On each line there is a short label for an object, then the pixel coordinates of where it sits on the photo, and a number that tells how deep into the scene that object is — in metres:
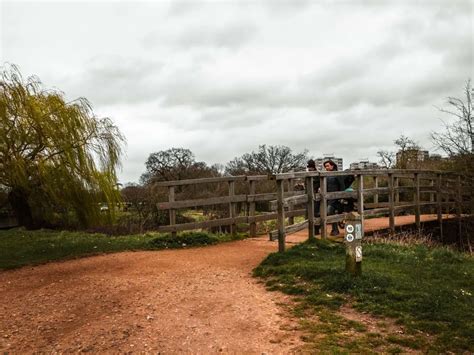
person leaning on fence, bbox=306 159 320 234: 11.79
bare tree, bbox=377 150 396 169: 41.04
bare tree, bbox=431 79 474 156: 11.70
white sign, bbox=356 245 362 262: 6.20
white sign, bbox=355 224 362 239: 6.20
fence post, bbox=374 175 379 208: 13.74
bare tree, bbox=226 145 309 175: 53.94
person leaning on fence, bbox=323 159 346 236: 11.18
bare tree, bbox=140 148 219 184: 44.66
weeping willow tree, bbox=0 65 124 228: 8.95
